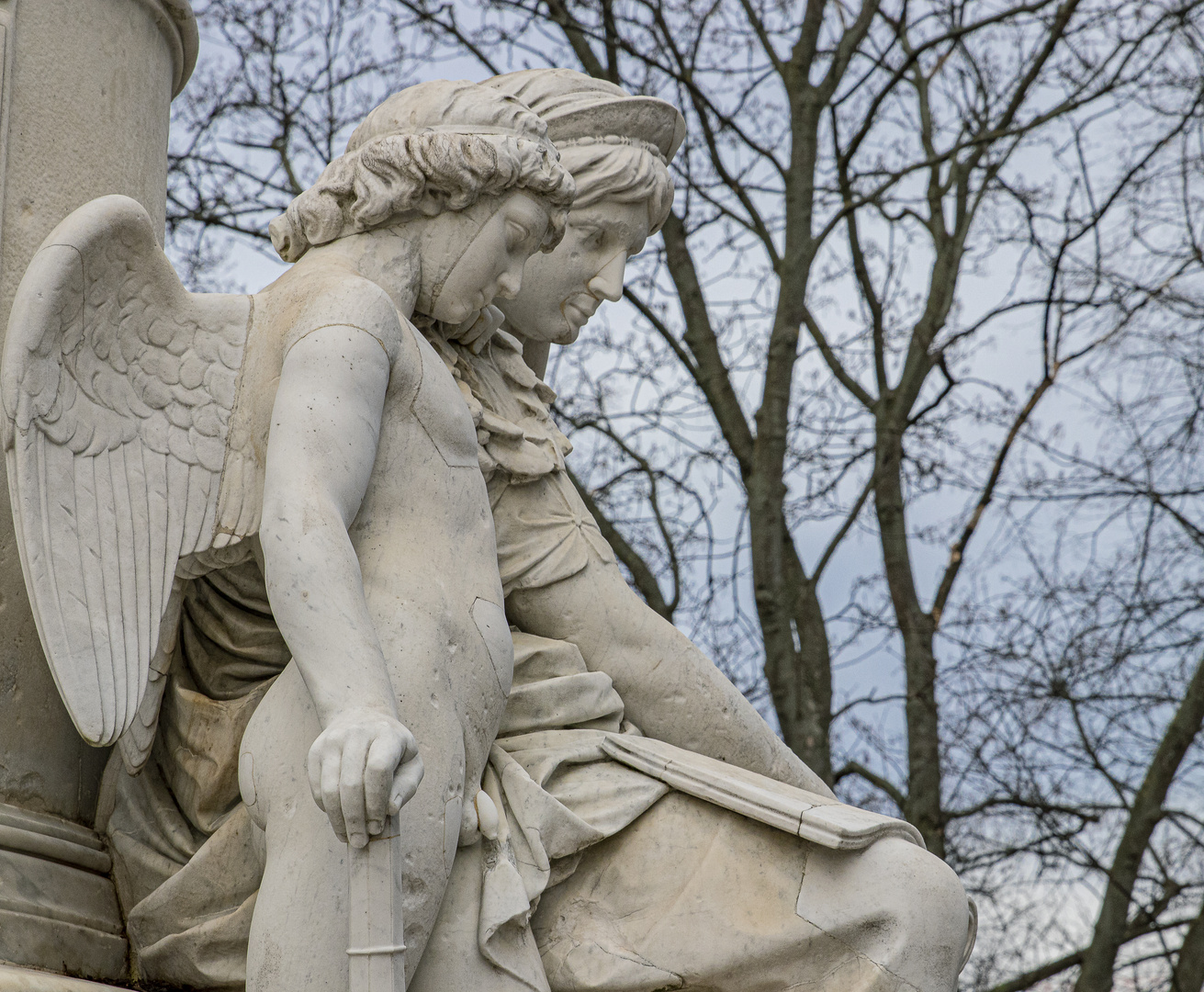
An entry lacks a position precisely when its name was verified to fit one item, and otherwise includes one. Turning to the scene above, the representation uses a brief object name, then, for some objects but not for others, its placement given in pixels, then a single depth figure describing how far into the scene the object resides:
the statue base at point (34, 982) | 6.07
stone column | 6.83
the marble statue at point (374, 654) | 6.09
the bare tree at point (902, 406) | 17.37
